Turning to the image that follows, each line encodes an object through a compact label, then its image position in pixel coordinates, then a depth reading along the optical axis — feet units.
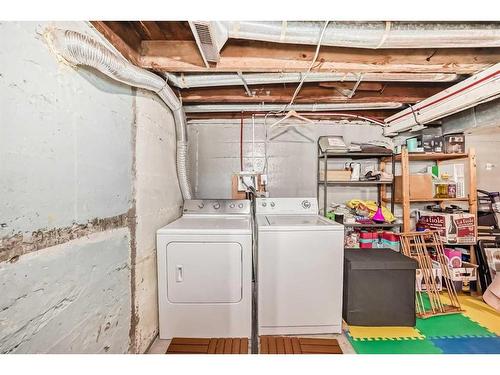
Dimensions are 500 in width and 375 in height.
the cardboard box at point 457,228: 8.79
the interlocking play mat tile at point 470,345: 5.74
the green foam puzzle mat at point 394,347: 5.76
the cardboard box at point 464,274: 8.59
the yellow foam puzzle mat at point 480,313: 6.79
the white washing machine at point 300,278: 6.31
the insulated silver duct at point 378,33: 4.15
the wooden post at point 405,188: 8.91
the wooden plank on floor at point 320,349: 5.23
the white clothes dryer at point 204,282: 6.04
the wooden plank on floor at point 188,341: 5.64
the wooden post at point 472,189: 8.98
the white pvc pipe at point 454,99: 5.57
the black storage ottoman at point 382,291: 6.68
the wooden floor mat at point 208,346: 5.32
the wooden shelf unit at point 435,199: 8.94
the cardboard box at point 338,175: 9.68
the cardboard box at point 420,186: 9.23
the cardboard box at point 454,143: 9.11
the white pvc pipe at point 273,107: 8.46
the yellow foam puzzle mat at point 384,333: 6.31
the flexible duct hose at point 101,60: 3.18
